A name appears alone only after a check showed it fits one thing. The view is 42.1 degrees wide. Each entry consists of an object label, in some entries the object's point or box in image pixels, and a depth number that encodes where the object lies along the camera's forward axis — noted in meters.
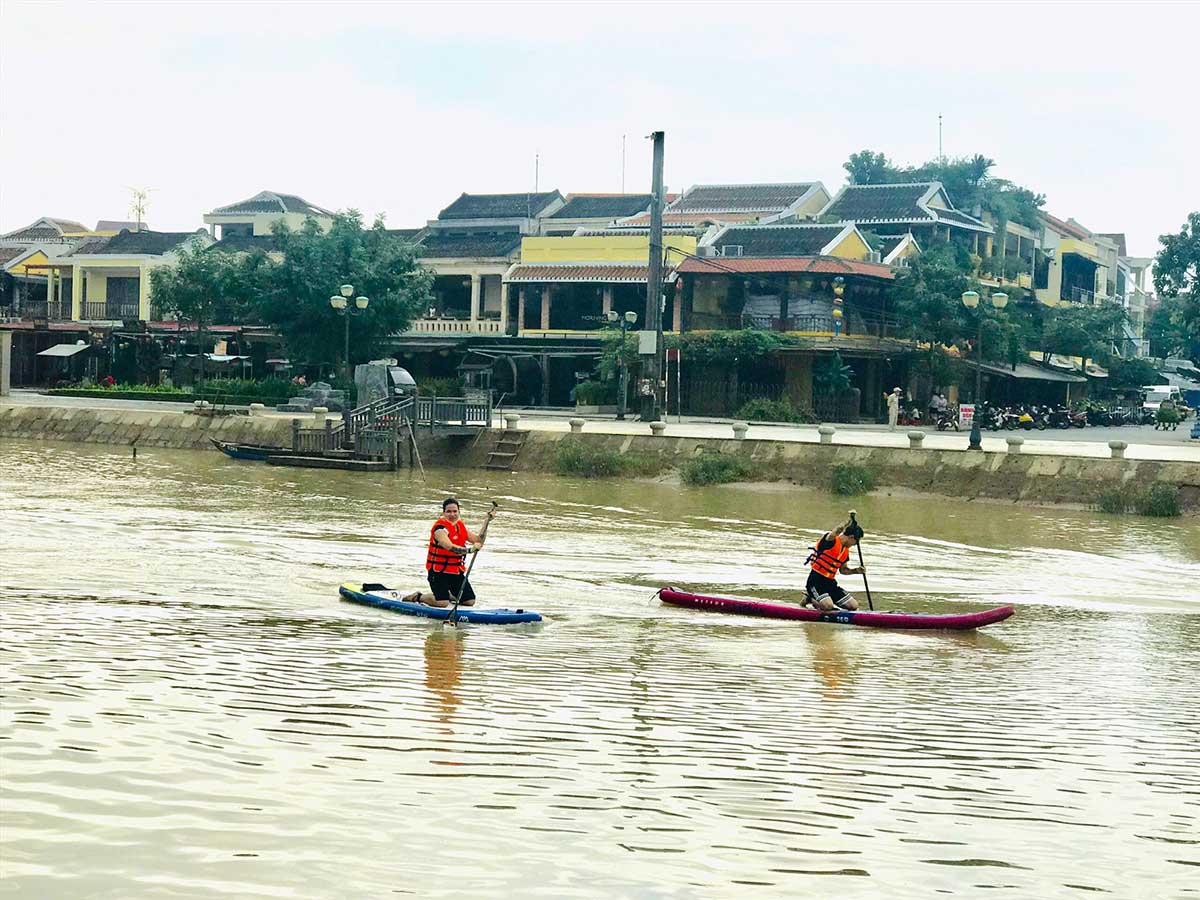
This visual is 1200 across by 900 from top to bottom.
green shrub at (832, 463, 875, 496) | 32.38
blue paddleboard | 14.22
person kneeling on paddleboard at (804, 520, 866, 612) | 15.84
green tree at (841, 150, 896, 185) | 77.56
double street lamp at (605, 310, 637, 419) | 47.56
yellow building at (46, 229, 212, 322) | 67.25
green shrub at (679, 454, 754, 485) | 34.06
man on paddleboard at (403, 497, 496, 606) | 14.88
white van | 68.06
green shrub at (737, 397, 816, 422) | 46.88
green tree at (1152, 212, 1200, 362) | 49.78
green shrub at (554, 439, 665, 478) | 35.38
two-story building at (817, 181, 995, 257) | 57.94
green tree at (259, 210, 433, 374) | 49.78
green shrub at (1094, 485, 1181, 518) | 29.44
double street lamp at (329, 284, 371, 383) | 39.75
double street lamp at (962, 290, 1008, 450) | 33.69
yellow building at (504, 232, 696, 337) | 54.00
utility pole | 44.62
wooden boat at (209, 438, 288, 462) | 37.38
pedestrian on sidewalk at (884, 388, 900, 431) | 44.00
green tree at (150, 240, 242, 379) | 55.02
